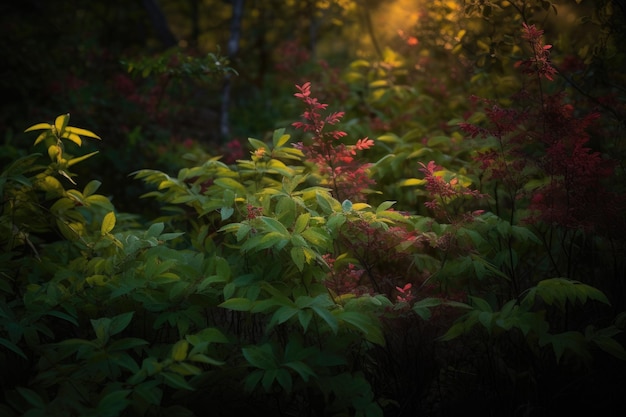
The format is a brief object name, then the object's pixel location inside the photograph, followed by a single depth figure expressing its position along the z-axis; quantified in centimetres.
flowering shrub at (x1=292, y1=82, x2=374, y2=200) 296
